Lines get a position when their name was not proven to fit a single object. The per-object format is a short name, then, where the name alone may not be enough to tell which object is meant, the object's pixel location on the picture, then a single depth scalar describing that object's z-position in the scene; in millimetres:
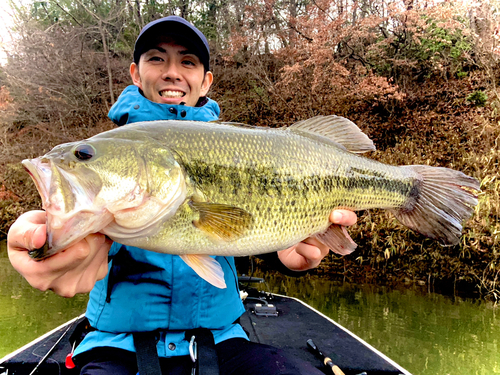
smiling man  537
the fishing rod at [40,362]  693
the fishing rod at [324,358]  700
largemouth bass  389
